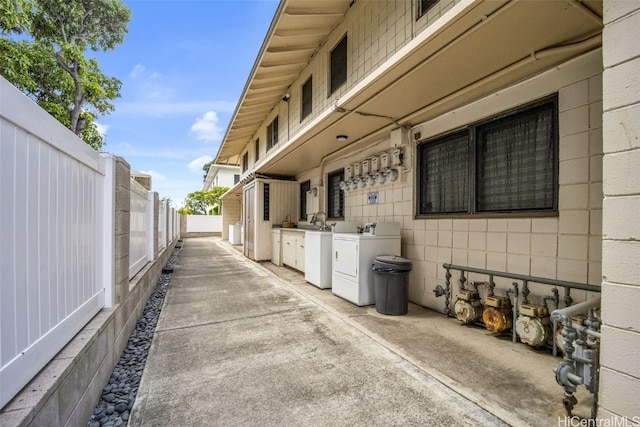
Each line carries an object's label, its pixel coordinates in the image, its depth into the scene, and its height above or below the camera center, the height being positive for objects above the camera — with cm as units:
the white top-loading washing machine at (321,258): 505 -87
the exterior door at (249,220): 827 -34
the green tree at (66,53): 795 +526
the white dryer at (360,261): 404 -74
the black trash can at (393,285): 363 -97
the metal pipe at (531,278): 240 -65
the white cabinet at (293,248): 628 -93
